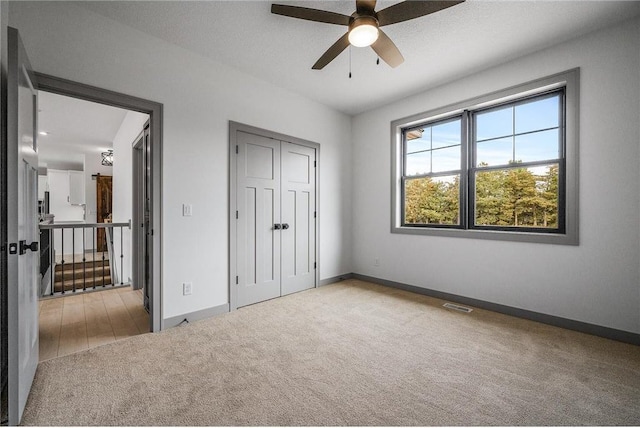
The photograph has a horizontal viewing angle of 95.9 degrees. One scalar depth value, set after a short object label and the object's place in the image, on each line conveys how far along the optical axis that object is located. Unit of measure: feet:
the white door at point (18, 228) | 4.84
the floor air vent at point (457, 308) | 10.73
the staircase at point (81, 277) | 13.67
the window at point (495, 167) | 9.45
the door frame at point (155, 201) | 8.71
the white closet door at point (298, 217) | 12.67
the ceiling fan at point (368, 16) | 6.13
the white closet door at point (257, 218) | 11.02
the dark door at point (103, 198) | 24.73
